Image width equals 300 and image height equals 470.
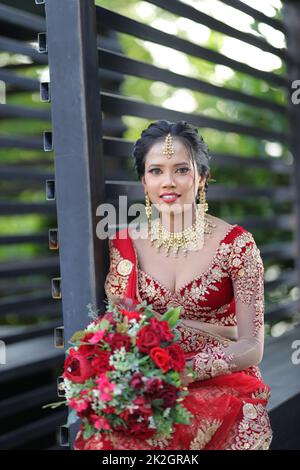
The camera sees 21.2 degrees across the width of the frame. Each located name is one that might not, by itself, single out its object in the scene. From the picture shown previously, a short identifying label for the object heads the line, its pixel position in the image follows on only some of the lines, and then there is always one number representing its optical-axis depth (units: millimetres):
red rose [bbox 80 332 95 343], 2377
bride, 2764
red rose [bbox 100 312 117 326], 2387
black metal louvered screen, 3016
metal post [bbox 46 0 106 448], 2994
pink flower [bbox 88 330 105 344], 2334
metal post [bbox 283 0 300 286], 5676
